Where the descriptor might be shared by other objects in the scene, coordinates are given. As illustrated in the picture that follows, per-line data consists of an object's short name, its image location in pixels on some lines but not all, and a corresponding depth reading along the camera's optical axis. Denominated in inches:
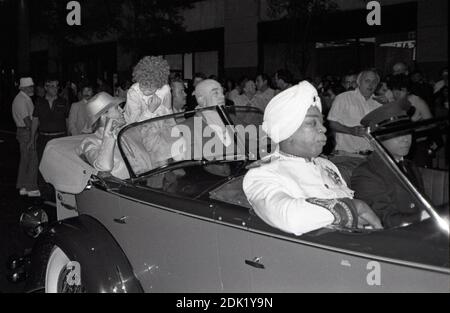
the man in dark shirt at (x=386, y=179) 111.7
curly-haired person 183.6
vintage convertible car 86.0
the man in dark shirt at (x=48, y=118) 342.0
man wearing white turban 93.2
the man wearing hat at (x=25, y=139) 352.5
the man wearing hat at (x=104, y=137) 148.8
